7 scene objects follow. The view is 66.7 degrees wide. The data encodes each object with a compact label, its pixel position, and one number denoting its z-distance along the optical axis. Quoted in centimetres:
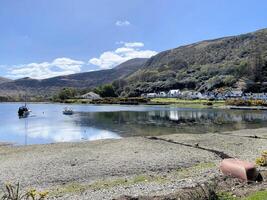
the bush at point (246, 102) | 7062
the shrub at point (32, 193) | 672
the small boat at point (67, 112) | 5881
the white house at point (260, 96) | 8576
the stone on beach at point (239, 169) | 911
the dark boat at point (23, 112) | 5667
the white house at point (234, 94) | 9663
